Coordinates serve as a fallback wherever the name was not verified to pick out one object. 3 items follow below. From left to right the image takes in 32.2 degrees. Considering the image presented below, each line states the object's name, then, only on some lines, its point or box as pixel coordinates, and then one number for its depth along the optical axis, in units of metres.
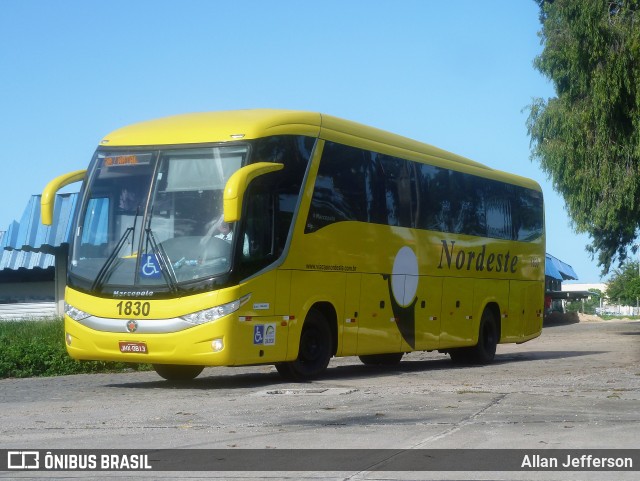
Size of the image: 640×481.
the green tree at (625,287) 99.94
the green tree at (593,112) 30.69
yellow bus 14.69
